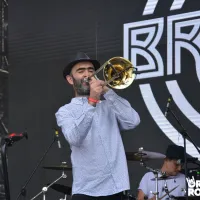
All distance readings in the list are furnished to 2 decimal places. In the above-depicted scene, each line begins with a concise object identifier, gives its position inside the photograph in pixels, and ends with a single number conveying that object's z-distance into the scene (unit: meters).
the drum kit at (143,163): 7.39
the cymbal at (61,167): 7.99
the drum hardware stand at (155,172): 7.31
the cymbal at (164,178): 7.50
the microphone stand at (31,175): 8.53
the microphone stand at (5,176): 4.71
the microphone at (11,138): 4.93
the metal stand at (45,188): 8.42
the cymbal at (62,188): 8.11
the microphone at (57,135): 8.40
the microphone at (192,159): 7.24
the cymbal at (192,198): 6.82
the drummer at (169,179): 7.68
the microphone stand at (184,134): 6.93
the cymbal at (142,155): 7.39
